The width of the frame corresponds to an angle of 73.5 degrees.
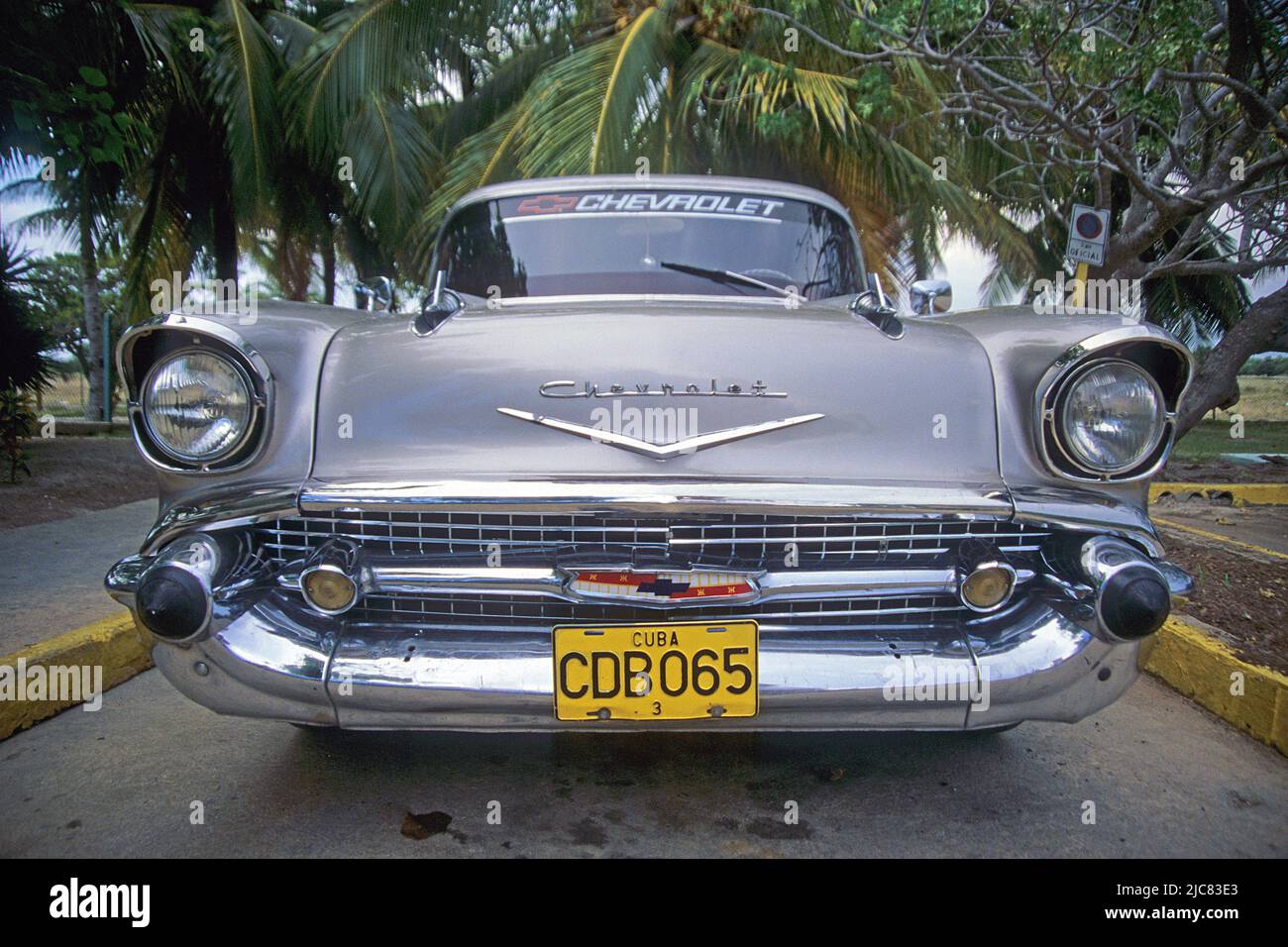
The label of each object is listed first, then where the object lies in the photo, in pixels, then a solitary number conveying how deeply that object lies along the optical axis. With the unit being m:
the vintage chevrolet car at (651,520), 1.58
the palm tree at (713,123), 6.98
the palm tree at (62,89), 3.74
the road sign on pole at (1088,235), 4.41
